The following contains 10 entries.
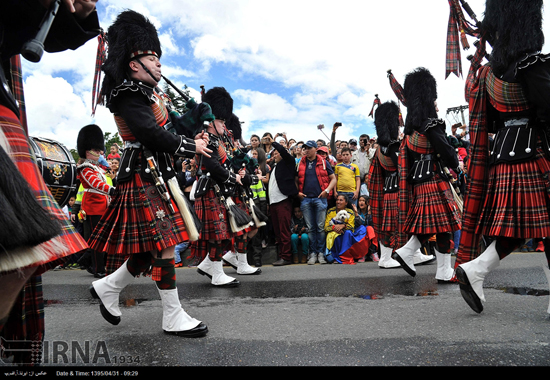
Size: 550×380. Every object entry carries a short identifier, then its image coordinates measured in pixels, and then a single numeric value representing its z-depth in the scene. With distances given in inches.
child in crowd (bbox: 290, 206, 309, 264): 298.8
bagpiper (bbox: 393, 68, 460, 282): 179.9
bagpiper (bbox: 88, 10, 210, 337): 110.9
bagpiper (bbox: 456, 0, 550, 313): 105.5
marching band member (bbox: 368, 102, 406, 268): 244.5
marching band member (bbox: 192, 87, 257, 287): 190.5
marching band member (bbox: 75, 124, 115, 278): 213.3
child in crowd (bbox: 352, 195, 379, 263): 291.7
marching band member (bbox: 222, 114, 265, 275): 224.1
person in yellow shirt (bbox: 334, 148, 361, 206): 311.0
